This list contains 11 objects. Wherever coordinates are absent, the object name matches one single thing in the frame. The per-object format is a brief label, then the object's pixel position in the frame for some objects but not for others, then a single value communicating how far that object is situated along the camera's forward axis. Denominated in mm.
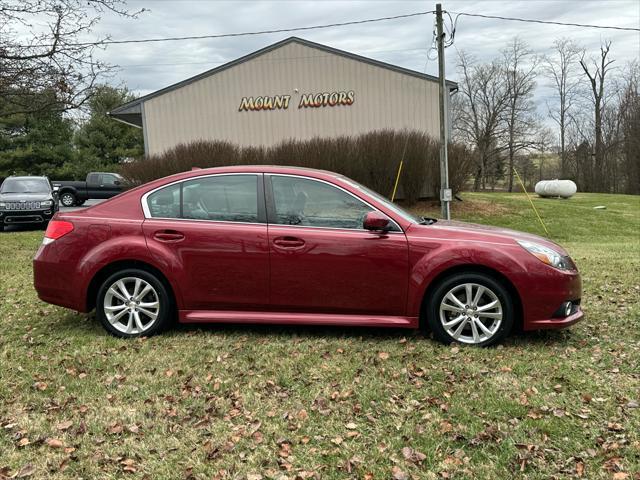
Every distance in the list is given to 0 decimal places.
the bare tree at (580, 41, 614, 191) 50469
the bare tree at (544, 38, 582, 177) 55625
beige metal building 22031
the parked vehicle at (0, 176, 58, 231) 14898
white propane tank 31000
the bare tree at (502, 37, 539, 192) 56438
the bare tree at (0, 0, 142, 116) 9875
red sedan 4426
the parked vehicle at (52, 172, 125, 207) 25250
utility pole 15470
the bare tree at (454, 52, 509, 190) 57312
